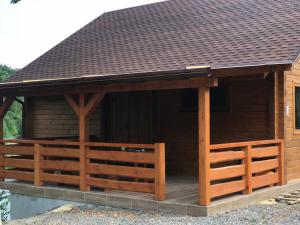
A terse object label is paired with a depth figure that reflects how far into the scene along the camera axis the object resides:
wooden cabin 8.20
